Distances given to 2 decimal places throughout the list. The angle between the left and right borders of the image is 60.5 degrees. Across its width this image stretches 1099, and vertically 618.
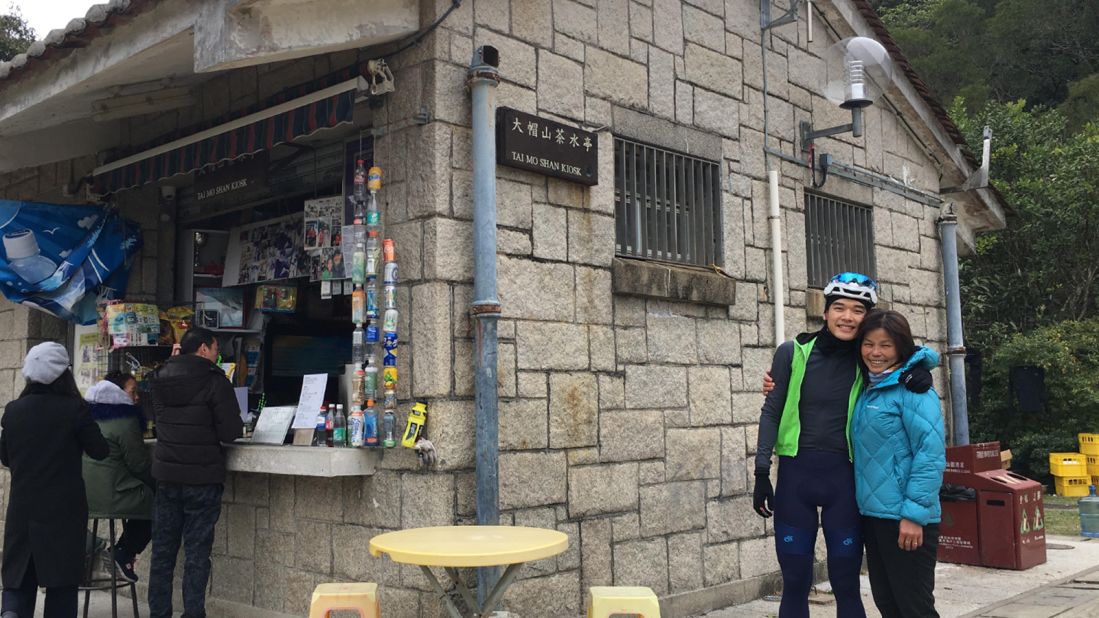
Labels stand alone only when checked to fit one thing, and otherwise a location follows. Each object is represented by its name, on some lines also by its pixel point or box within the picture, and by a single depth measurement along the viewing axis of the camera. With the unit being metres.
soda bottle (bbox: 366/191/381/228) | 5.15
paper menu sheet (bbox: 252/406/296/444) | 5.50
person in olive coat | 5.88
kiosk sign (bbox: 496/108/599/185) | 5.17
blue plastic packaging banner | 6.76
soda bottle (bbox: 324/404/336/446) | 5.23
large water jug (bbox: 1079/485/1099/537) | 9.62
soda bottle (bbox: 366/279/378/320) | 5.06
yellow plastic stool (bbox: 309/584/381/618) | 4.05
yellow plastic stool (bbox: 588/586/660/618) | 4.05
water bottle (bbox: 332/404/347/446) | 5.20
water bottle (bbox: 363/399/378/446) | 4.92
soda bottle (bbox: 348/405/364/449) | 4.93
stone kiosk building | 4.93
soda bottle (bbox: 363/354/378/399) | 5.00
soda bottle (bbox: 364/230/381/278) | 5.08
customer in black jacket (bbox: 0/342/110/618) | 5.04
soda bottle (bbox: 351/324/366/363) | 5.15
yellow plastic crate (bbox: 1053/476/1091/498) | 13.73
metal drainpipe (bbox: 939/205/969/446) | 9.05
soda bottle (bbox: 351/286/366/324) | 5.13
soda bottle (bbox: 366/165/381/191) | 5.17
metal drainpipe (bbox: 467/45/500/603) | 4.79
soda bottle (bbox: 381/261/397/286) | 5.00
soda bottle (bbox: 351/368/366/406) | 5.06
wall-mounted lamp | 7.22
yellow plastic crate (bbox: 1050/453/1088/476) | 13.59
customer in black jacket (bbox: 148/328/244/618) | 5.28
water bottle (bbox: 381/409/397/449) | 4.86
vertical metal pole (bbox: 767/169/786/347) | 7.04
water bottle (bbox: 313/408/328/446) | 5.31
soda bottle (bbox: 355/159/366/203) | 5.34
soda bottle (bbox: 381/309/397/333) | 4.97
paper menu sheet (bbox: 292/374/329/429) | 5.36
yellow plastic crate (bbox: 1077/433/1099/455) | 13.82
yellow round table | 3.47
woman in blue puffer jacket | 3.89
